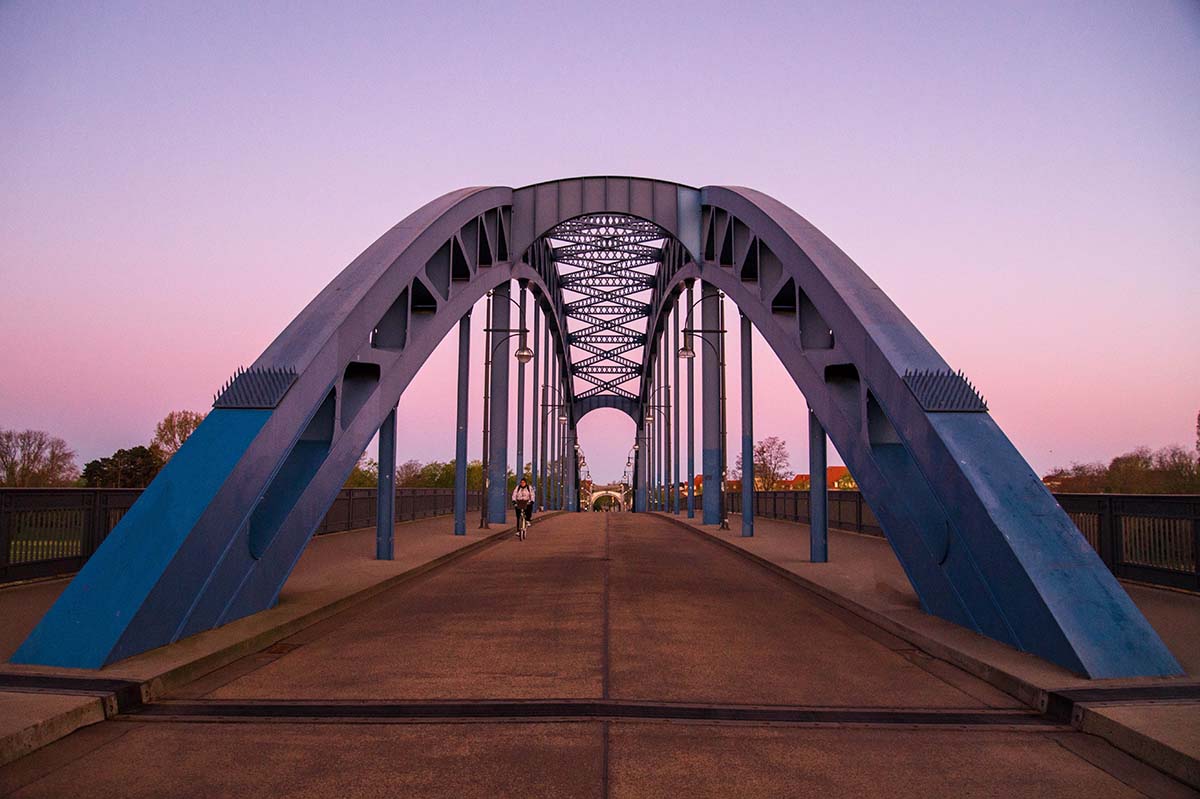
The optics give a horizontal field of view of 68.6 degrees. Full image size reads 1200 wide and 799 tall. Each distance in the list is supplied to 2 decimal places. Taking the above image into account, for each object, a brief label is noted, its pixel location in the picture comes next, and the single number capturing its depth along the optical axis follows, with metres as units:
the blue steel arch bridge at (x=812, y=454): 7.08
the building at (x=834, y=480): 116.81
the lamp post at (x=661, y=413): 46.22
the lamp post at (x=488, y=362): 25.89
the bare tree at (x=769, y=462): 89.36
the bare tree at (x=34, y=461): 46.91
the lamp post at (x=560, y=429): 49.66
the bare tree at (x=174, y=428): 55.91
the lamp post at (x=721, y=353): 26.55
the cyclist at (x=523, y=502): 24.05
